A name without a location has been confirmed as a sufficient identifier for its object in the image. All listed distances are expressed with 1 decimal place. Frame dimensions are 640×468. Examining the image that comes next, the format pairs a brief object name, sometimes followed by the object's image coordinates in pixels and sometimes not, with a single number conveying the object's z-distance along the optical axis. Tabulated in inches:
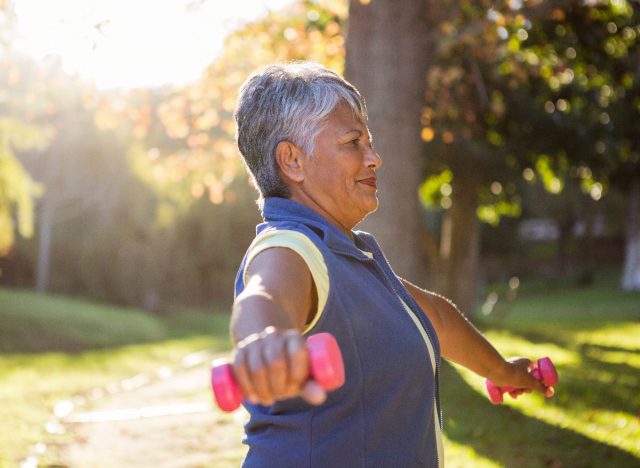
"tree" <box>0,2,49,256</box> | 555.8
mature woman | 89.1
